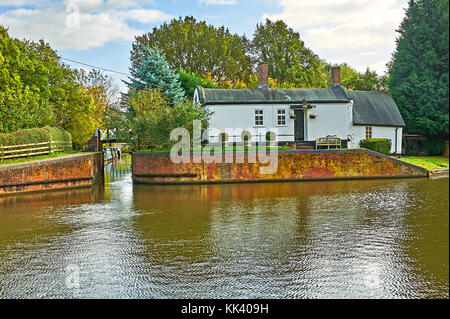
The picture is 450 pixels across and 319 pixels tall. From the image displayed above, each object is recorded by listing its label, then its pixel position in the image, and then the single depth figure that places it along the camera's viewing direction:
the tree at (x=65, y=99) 31.53
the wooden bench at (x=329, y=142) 26.25
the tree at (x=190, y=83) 38.91
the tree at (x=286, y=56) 50.44
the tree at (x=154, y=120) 22.84
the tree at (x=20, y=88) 24.69
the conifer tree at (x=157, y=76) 35.12
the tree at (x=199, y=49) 49.72
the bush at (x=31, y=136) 20.48
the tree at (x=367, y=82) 45.97
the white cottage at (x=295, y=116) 27.38
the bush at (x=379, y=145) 25.98
